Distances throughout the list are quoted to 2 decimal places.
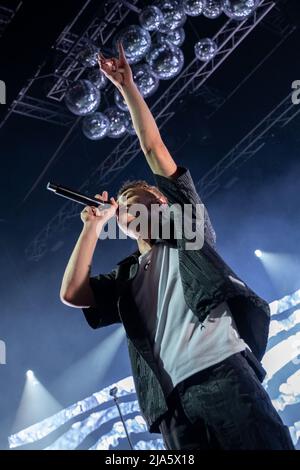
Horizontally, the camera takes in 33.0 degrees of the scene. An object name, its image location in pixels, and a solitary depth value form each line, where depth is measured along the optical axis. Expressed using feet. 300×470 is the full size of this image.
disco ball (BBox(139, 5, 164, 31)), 14.60
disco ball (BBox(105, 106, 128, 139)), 17.40
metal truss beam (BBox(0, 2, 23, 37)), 16.42
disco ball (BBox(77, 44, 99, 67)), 16.22
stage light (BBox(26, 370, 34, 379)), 25.16
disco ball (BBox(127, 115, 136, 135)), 17.67
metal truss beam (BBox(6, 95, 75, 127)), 19.26
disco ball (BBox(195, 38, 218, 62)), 16.67
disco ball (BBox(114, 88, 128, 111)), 15.79
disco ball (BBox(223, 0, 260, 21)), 14.46
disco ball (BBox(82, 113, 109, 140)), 16.89
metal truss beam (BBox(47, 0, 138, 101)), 16.76
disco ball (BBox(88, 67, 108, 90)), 15.99
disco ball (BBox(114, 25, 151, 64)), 14.29
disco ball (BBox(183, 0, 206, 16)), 14.83
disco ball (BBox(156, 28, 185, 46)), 15.56
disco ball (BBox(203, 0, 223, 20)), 15.01
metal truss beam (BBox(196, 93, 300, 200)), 22.44
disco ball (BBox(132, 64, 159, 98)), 15.65
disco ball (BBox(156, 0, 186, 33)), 15.07
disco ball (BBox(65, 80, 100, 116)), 15.29
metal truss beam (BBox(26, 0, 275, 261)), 18.22
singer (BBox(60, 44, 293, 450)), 4.26
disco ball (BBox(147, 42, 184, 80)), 15.05
